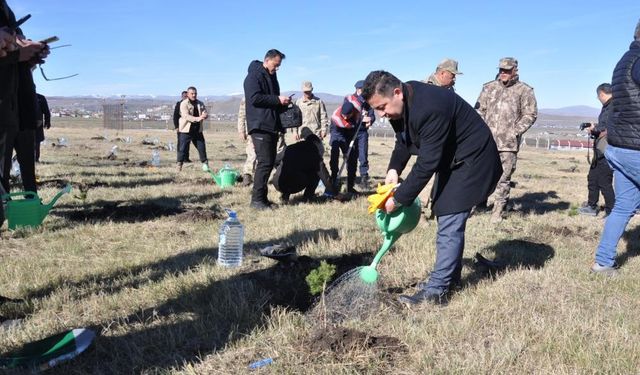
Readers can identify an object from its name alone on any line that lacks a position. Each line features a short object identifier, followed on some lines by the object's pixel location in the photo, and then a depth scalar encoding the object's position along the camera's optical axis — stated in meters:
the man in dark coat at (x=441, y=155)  3.61
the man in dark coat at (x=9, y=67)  3.21
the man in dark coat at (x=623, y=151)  4.36
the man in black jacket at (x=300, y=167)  8.12
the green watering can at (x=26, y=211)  5.79
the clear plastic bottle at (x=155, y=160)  13.86
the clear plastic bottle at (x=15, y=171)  9.27
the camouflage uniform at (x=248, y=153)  10.36
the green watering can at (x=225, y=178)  10.00
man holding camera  8.26
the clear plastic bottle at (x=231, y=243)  4.79
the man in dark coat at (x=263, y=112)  7.22
